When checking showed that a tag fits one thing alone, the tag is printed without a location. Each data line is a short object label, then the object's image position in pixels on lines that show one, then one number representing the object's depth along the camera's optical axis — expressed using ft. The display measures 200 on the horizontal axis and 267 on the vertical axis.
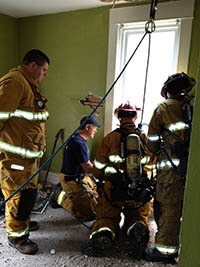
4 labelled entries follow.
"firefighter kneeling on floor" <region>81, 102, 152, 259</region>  6.96
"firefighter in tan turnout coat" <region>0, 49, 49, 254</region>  6.58
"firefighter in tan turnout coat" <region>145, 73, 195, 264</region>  6.64
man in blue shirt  8.75
